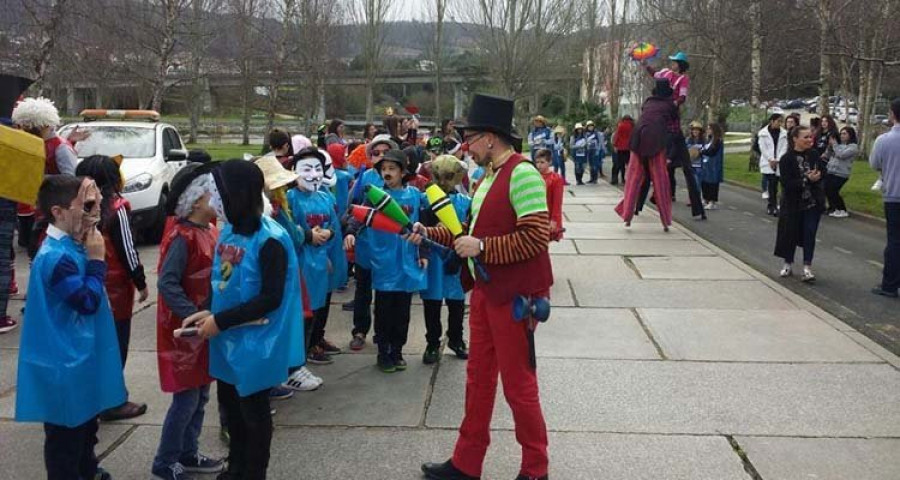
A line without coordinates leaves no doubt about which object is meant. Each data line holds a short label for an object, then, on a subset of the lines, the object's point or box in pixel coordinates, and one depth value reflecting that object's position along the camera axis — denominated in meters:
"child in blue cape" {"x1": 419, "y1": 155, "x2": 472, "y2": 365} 5.76
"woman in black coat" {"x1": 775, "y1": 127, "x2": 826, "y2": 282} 8.23
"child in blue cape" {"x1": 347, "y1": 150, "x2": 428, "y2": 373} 5.67
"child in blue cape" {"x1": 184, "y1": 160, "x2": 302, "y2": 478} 3.43
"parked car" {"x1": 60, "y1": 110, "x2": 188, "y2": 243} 10.76
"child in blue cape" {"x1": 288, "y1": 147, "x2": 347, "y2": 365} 5.42
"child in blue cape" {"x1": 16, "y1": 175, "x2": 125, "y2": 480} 3.42
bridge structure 30.38
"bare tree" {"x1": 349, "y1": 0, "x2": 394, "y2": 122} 43.41
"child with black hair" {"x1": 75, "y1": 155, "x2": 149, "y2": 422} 4.51
